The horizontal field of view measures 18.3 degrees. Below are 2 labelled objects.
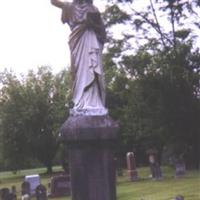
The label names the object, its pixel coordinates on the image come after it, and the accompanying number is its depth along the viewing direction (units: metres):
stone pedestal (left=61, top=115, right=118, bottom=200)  8.20
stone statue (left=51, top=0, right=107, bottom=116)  8.50
